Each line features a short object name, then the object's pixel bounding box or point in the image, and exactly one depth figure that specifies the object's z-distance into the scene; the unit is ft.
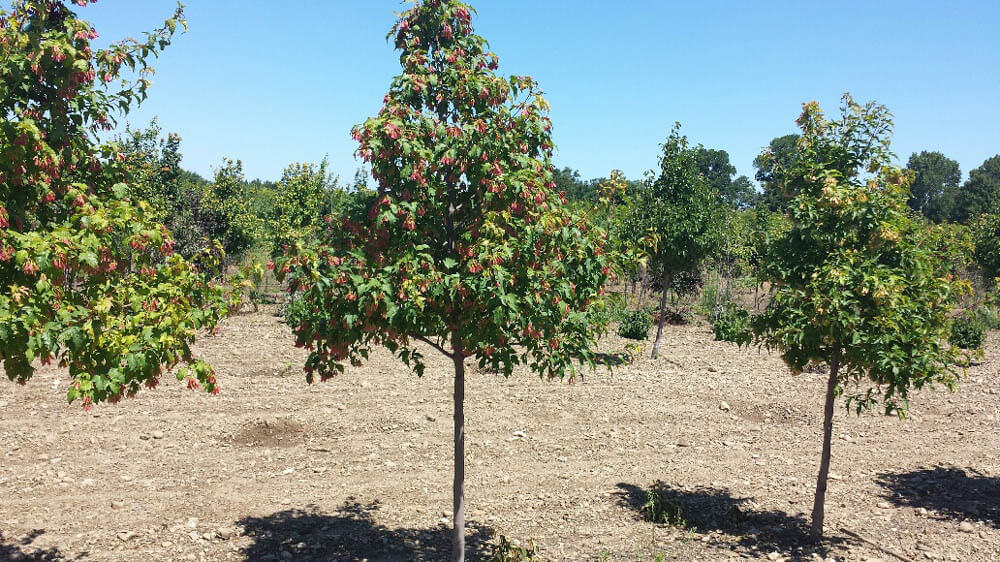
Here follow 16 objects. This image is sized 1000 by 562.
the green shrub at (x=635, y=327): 67.36
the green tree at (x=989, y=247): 77.77
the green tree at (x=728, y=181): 313.01
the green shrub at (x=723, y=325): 67.35
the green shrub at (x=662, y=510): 25.54
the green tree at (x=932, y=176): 275.59
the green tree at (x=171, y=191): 68.28
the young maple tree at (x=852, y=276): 20.53
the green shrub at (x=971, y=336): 63.06
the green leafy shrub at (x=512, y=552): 21.21
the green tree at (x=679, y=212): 55.11
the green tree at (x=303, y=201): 78.43
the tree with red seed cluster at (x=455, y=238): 16.61
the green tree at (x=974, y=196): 198.24
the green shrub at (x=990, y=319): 80.53
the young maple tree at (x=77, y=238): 13.53
